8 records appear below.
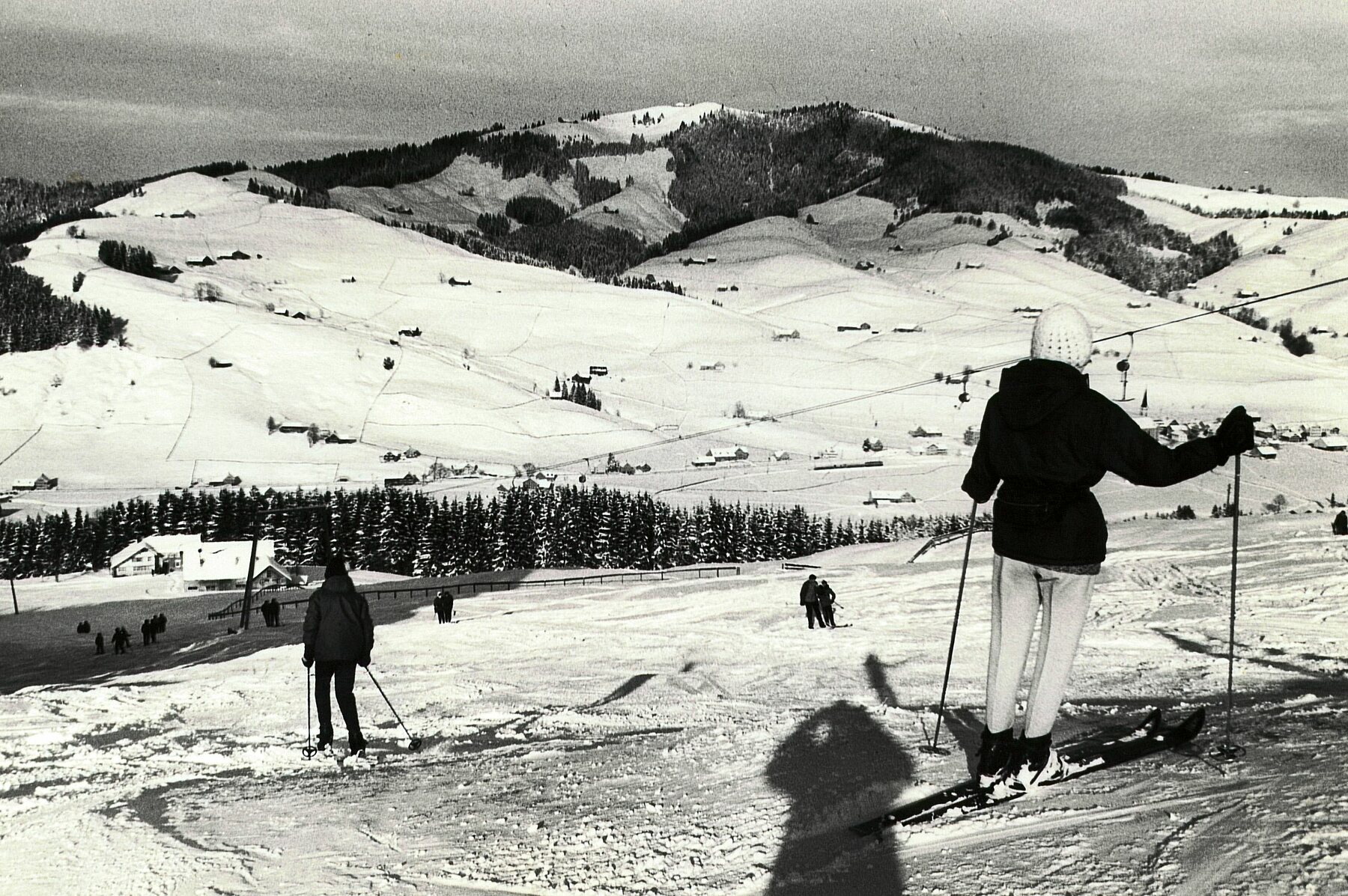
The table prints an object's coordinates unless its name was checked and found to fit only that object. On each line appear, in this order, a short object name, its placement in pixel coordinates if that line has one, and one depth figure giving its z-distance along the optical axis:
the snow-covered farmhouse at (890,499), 98.75
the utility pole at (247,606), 40.69
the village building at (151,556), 80.00
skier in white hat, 5.30
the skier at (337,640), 9.53
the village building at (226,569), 74.00
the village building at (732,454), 120.12
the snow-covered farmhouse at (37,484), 106.75
